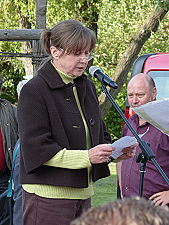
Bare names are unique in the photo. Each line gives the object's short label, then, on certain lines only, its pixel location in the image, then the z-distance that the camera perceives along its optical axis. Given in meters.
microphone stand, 5.45
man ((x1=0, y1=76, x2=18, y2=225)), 8.15
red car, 10.72
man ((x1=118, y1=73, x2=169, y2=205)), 6.99
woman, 5.31
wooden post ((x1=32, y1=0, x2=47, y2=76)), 12.79
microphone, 5.53
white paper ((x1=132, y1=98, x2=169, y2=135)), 5.81
